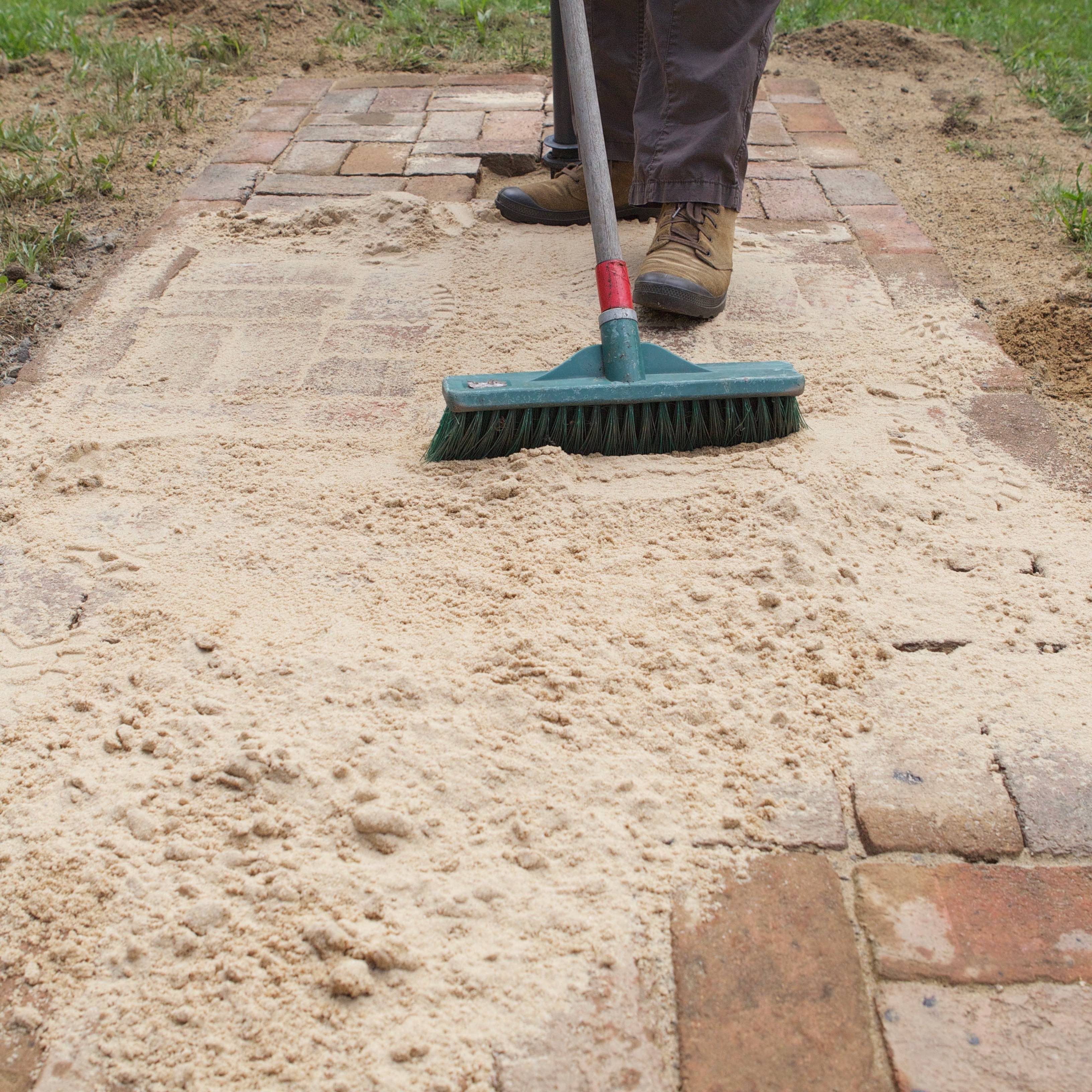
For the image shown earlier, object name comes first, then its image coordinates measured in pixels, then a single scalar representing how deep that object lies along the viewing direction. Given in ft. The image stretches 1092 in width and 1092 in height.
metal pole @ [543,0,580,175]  10.40
